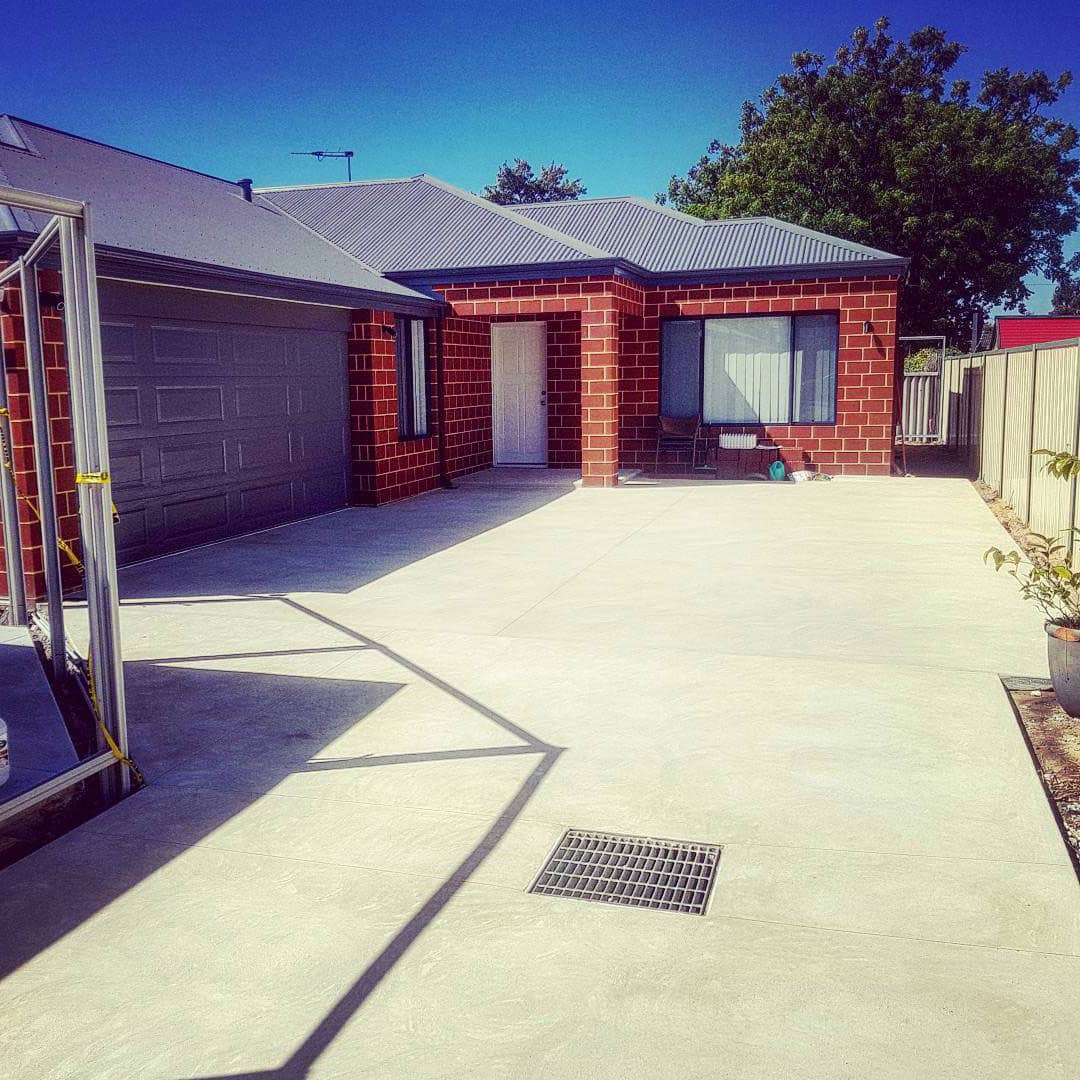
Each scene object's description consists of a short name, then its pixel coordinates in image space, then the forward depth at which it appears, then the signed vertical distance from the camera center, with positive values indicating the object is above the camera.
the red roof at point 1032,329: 22.78 +1.38
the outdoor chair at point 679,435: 15.58 -0.57
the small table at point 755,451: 15.62 -0.83
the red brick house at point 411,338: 8.88 +0.75
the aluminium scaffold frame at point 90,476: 3.76 -0.27
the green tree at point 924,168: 30.16 +6.65
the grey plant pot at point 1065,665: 4.72 -1.24
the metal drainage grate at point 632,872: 3.21 -1.53
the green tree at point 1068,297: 70.25 +6.66
